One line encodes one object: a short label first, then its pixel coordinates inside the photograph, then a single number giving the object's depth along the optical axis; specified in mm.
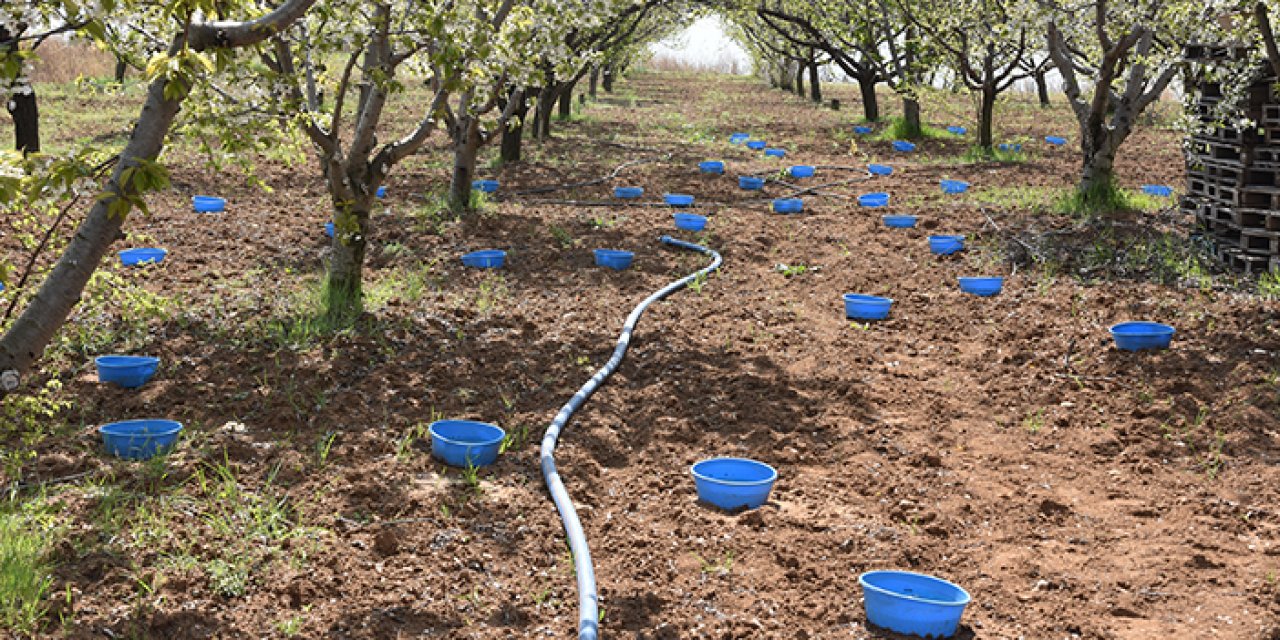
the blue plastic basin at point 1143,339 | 5996
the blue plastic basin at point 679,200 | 10922
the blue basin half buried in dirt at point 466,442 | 4547
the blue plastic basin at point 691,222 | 9539
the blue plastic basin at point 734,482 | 4203
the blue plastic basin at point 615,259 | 8172
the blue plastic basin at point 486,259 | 8016
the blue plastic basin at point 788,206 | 10852
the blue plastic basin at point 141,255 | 7770
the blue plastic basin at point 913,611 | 3271
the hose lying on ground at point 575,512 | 3301
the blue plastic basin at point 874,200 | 10898
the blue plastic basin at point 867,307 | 7039
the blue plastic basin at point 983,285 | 7426
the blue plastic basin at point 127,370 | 5328
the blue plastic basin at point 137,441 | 4453
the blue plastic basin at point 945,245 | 8664
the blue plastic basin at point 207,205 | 9712
